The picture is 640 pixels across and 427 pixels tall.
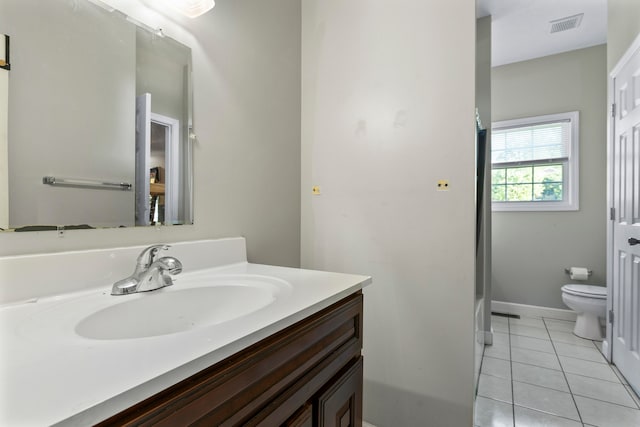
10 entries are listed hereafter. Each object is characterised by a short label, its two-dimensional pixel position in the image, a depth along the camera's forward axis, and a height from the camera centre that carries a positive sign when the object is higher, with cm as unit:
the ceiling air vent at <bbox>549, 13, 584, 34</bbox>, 262 +159
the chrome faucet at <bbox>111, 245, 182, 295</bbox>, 84 -18
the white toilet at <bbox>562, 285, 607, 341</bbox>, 260 -78
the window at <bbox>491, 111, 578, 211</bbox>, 314 +51
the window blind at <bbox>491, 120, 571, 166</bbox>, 319 +72
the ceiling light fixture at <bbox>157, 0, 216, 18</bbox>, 111 +71
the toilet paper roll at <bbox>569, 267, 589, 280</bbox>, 298 -57
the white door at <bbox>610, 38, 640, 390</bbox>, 186 -4
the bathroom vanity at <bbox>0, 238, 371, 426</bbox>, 40 -22
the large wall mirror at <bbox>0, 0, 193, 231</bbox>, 79 +26
